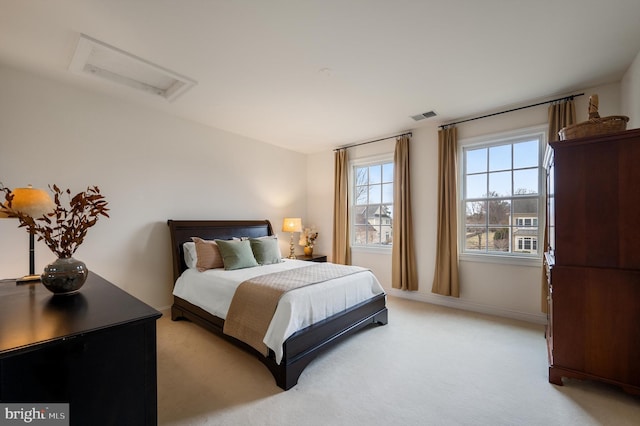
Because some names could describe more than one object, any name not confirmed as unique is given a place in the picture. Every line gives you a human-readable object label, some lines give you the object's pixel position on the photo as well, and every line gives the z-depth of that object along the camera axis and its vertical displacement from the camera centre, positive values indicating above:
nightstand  4.85 -0.80
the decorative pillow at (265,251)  3.67 -0.51
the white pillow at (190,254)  3.37 -0.51
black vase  1.47 -0.34
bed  2.12 -1.07
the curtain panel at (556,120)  3.05 +1.06
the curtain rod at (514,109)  3.08 +1.32
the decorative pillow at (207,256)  3.28 -0.52
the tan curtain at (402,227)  4.23 -0.22
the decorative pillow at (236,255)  3.28 -0.51
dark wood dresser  1.00 -0.59
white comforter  2.16 -0.81
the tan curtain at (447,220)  3.81 -0.10
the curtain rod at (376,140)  4.33 +1.27
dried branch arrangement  1.52 -0.08
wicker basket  1.93 +0.63
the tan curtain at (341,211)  5.02 +0.04
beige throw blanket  2.25 -0.79
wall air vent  3.70 +1.36
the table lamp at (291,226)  4.95 -0.23
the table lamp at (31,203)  1.86 +0.08
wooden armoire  1.85 -0.35
